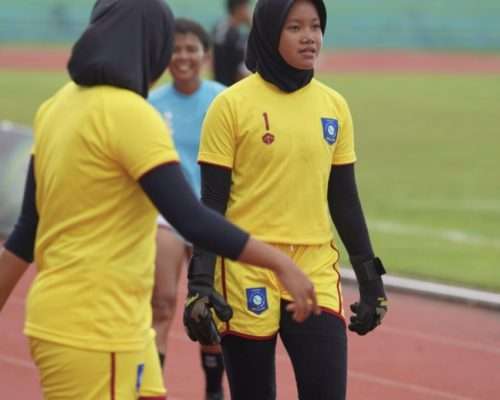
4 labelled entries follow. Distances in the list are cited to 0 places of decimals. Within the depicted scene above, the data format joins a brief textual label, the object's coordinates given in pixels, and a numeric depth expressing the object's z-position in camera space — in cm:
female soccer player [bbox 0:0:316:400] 868
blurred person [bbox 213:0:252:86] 2952
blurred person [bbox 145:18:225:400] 1596
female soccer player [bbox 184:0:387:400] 1123
